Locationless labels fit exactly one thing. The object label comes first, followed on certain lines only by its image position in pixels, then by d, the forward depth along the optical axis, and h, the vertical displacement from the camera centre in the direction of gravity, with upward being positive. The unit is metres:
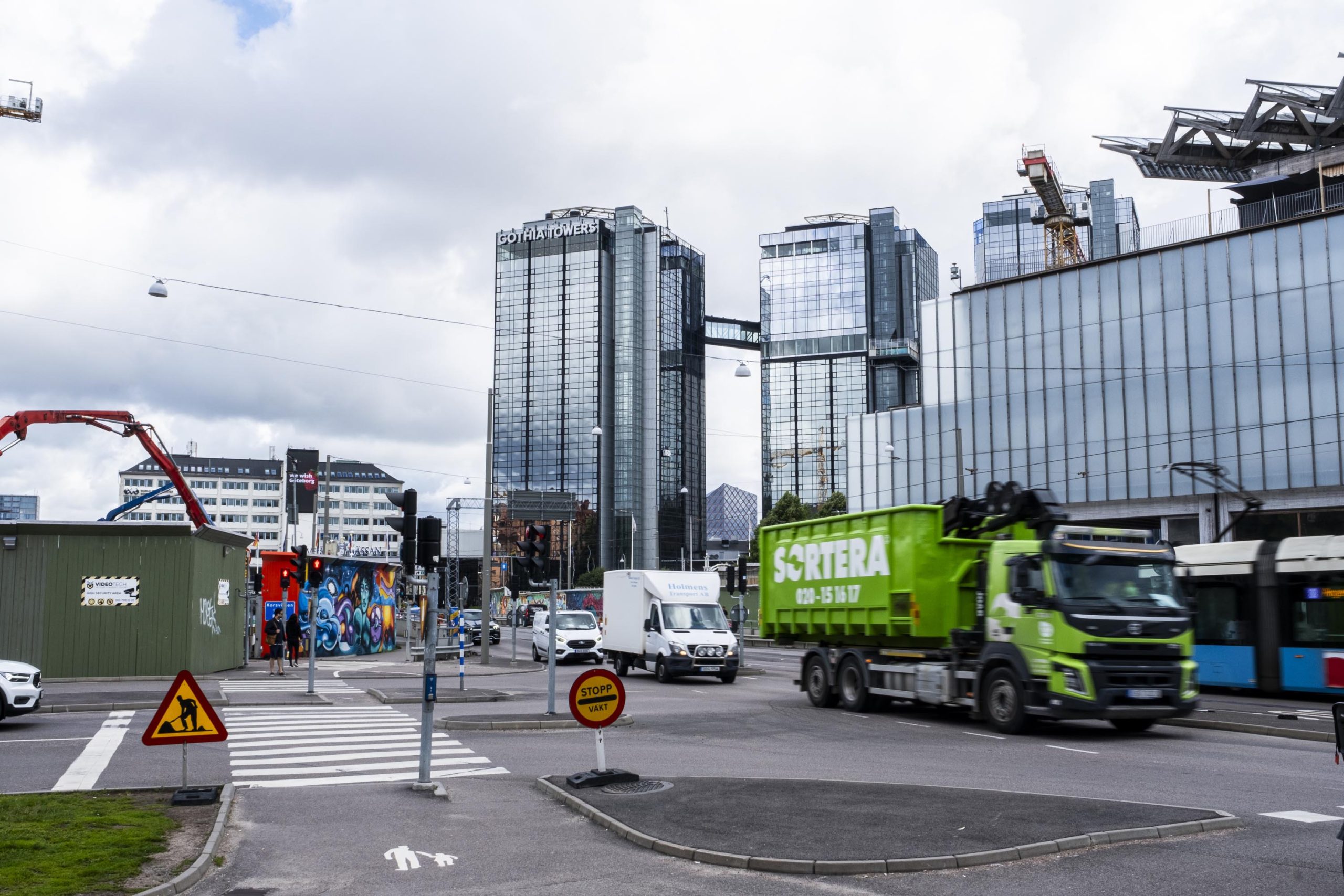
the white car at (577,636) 36.66 -2.03
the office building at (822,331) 178.75 +37.36
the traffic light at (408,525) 12.39 +0.52
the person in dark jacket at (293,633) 31.53 -1.59
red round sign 11.26 -1.24
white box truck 28.55 -1.37
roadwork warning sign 10.65 -1.34
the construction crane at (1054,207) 92.62 +30.44
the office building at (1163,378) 43.53 +8.17
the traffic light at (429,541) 12.39 +0.34
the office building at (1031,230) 172.25 +54.48
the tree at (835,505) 98.06 +5.55
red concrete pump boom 32.53 +4.24
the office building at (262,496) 181.25 +12.46
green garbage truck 15.93 -0.68
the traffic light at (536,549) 16.72 +0.34
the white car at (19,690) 17.00 -1.68
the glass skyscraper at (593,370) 158.62 +27.97
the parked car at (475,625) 63.16 -2.97
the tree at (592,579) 133.25 -0.82
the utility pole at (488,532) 34.69 +1.25
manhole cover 11.16 -2.11
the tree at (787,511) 92.06 +4.82
